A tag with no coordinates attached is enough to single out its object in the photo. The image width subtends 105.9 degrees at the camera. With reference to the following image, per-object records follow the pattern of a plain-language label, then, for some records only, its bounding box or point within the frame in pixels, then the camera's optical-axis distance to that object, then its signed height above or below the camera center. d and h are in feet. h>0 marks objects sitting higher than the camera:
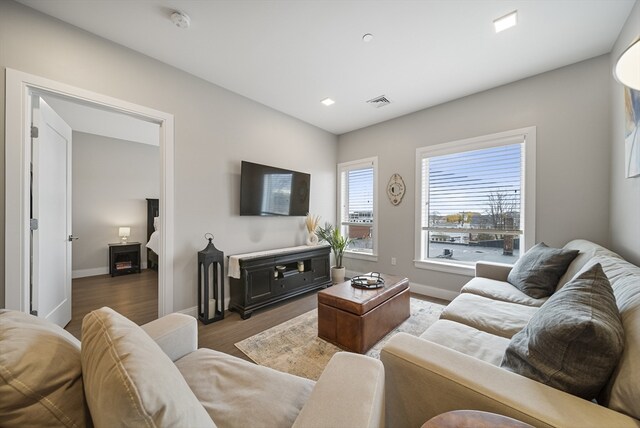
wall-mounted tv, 10.45 +1.11
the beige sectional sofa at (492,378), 2.33 -1.97
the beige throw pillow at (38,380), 1.67 -1.27
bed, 16.34 -0.74
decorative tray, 7.84 -2.28
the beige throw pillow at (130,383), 1.49 -1.18
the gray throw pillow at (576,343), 2.46 -1.40
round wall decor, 12.53 +1.35
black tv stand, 9.30 -2.77
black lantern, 8.63 -2.65
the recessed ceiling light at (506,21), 6.26 +5.14
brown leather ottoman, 6.56 -2.92
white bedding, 14.38 -1.75
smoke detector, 6.25 +5.15
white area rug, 6.15 -3.84
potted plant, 13.52 -1.80
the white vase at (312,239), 13.12 -1.36
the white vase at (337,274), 13.48 -3.37
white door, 6.47 -0.05
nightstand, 14.96 -2.85
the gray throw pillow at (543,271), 6.52 -1.59
